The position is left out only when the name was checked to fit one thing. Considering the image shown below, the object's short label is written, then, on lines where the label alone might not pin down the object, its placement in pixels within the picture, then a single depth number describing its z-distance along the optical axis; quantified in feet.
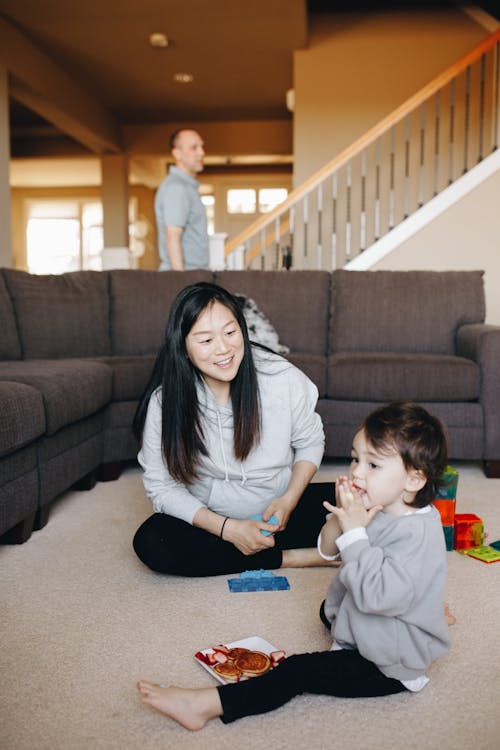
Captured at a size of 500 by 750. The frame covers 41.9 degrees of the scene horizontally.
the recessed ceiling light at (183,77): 21.93
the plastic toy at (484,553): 6.02
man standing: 11.52
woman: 5.09
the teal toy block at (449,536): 6.23
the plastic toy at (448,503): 6.00
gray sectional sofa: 6.80
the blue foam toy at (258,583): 5.39
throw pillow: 9.89
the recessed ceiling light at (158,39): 18.50
